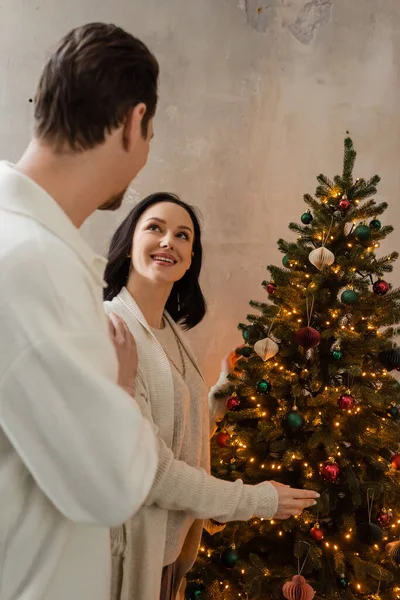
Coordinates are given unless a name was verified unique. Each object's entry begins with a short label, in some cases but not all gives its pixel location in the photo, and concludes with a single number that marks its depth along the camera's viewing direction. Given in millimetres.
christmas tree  2143
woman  1744
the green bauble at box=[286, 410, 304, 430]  2156
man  881
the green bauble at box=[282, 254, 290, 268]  2459
